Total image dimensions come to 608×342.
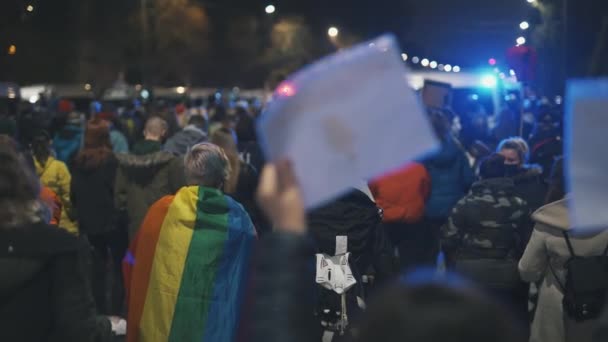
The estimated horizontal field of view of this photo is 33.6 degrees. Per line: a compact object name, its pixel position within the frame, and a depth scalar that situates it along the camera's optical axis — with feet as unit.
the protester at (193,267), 18.22
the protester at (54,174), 29.58
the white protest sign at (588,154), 9.18
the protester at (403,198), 28.58
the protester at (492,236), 22.99
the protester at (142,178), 28.66
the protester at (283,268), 8.43
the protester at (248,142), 35.48
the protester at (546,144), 37.55
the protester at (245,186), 25.58
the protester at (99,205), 29.96
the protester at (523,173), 26.12
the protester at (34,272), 12.67
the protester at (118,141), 42.83
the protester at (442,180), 30.71
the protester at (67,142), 39.11
